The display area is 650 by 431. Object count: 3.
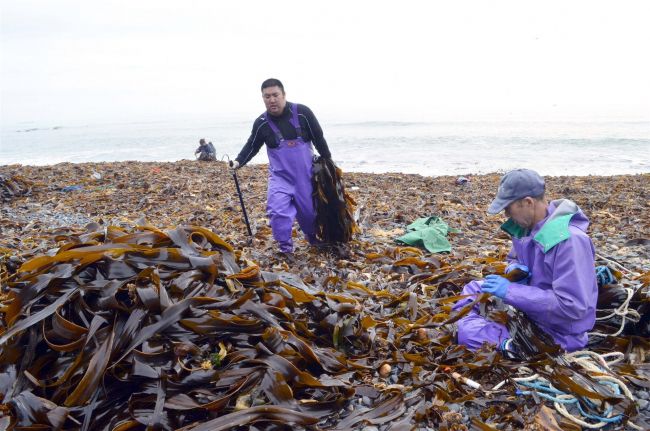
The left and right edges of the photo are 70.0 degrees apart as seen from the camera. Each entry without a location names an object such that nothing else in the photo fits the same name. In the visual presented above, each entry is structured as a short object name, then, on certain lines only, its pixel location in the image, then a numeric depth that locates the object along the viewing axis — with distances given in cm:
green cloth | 496
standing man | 449
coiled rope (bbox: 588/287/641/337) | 253
